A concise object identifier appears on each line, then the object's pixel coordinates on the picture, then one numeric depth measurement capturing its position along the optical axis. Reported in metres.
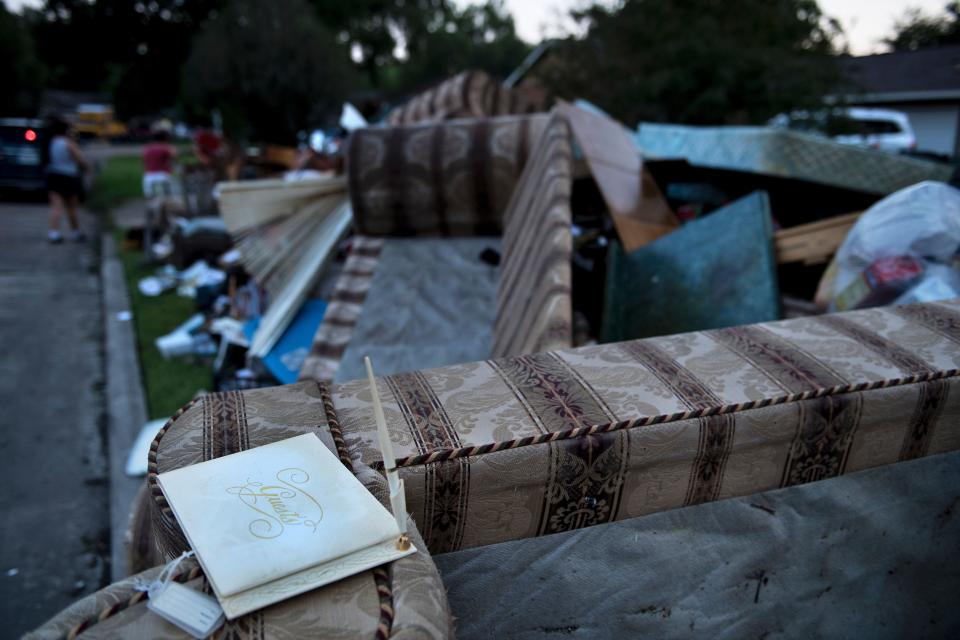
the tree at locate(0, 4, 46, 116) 15.83
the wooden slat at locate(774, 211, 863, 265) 2.71
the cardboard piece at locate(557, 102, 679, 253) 3.18
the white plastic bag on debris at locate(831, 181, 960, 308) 2.32
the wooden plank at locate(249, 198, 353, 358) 3.59
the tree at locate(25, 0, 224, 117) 22.11
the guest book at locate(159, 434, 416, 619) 0.77
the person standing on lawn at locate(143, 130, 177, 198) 8.73
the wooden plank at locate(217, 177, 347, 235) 4.32
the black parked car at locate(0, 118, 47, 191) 10.32
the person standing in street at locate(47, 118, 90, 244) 7.68
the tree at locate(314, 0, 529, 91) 22.38
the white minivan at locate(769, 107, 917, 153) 6.47
